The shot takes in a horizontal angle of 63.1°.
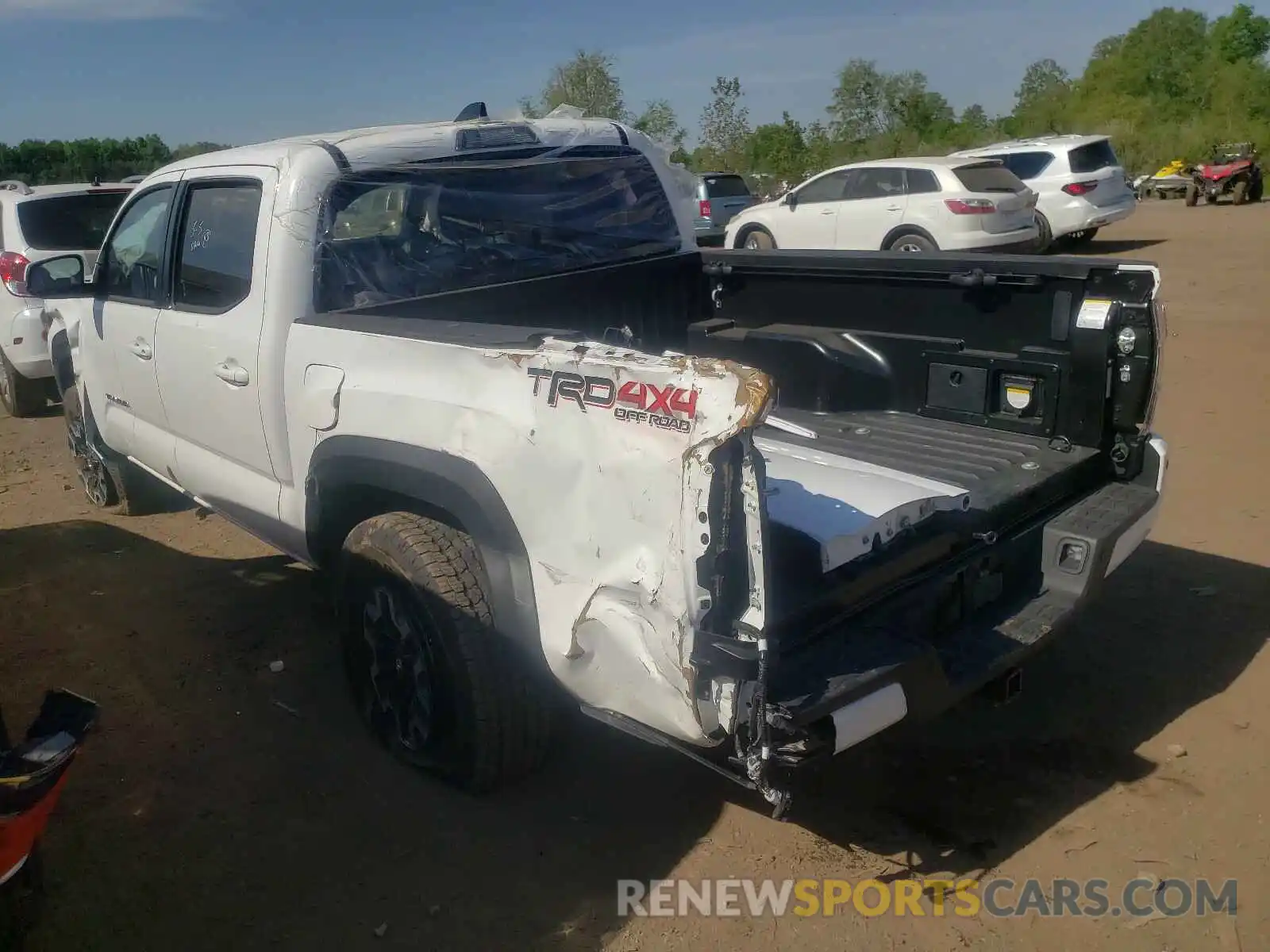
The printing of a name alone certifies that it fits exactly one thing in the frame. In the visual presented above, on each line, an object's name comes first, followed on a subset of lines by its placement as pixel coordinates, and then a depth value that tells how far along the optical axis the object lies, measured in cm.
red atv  2514
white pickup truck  232
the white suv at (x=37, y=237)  798
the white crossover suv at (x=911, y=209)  1289
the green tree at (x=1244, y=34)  6362
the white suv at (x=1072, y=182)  1538
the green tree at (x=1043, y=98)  4812
